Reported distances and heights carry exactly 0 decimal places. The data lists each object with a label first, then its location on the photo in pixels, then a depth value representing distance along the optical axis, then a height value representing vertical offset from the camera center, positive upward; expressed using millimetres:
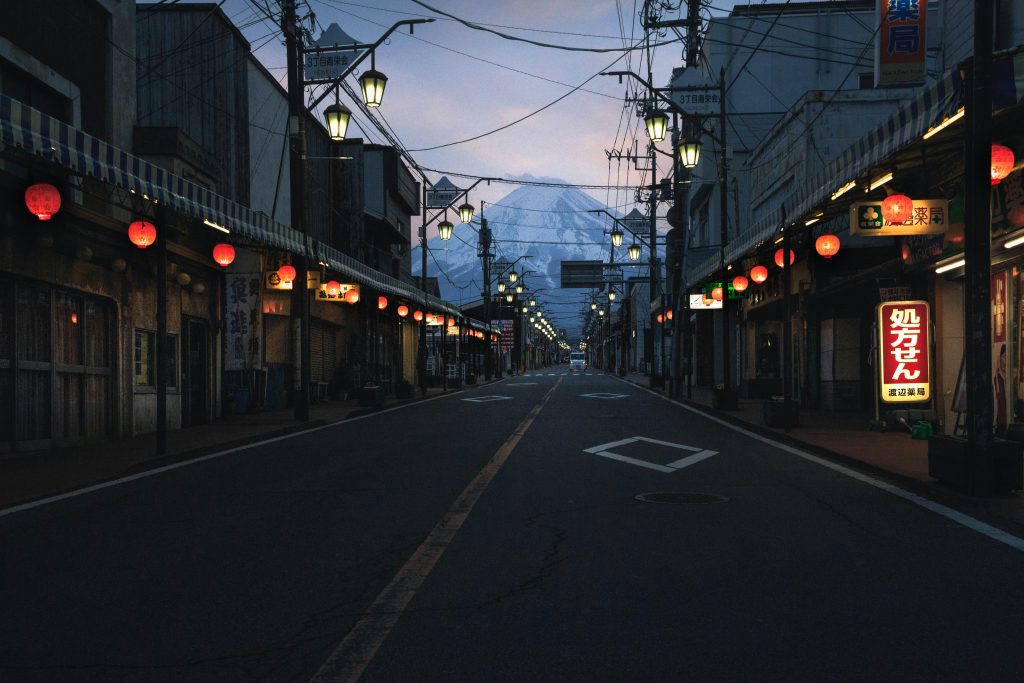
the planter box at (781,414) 17141 -1311
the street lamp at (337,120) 21359 +5097
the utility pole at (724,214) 25766 +3643
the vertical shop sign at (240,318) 22688 +679
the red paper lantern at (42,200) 12852 +2009
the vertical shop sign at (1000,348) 13734 -87
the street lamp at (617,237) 47312 +5403
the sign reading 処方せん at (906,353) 15477 -172
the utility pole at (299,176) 21219 +3888
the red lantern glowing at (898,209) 13102 +1848
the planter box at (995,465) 8570 -1136
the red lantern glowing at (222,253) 19938 +1964
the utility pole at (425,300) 36656 +1787
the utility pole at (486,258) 59781 +5611
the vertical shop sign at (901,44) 15969 +5124
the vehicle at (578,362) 113125 -2150
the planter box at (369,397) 27812 -1507
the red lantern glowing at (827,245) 18203 +1883
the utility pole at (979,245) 8750 +908
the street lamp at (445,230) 38625 +4741
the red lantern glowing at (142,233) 15625 +1881
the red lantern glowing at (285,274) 24453 +1857
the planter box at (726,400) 24125 -1438
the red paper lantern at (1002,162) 10727 +2052
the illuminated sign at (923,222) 13211 +1689
